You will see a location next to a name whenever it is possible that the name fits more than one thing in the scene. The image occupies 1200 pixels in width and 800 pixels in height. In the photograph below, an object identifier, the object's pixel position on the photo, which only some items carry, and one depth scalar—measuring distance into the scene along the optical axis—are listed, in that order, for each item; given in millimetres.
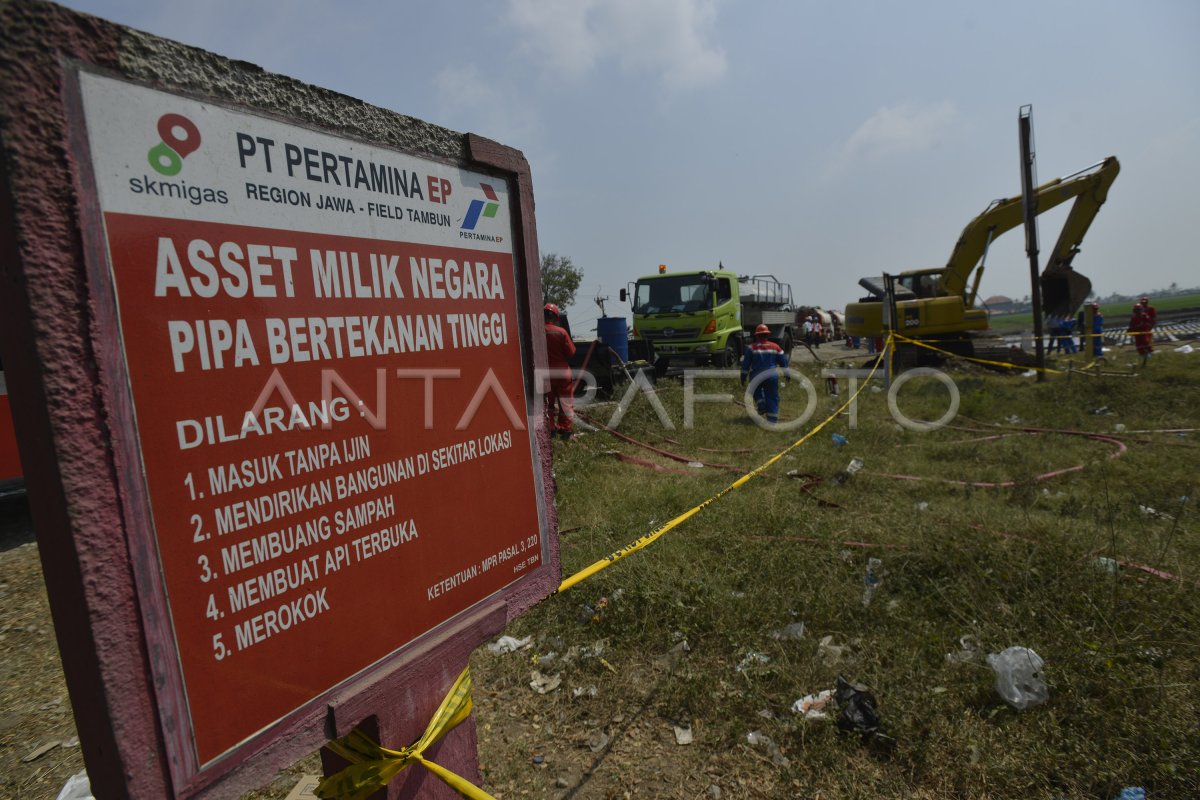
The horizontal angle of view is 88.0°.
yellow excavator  13766
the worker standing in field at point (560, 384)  7781
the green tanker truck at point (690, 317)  14078
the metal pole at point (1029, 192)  11648
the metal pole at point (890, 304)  12922
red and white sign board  990
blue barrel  12852
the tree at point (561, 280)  36250
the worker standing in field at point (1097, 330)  16266
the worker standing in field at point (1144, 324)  13336
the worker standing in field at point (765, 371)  8898
